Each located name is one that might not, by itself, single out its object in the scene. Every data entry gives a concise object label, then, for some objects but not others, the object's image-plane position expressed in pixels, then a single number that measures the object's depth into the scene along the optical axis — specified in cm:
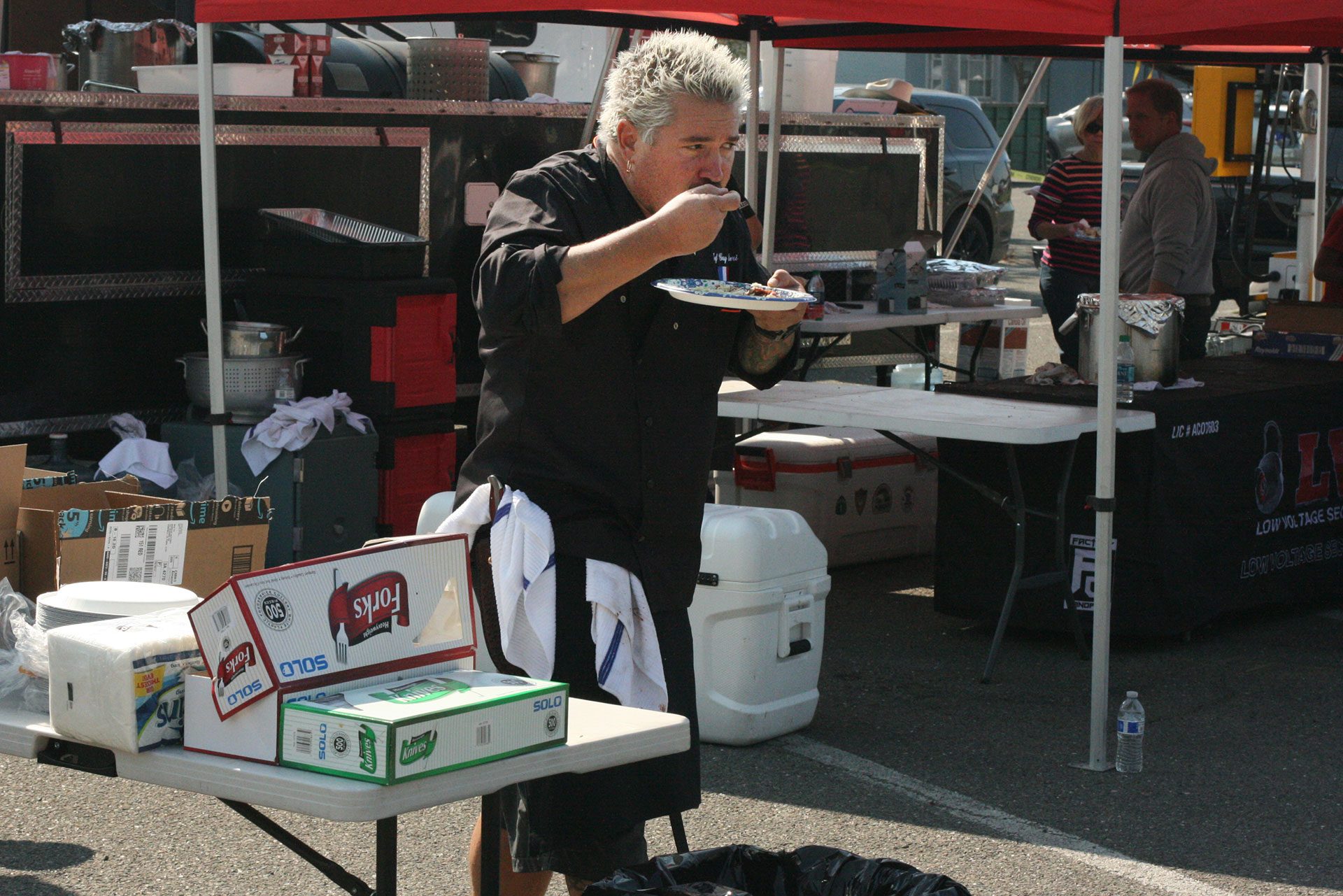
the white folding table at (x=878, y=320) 1488
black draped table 1096
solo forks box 405
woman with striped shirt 1690
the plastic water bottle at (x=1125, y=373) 1096
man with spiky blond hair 490
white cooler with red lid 1299
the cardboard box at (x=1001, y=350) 1845
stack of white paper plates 487
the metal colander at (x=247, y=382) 1251
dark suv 3048
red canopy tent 850
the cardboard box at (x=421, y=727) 390
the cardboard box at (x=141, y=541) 552
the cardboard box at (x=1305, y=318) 1344
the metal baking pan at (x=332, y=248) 1281
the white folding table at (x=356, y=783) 389
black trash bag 470
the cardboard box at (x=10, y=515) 638
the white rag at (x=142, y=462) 1205
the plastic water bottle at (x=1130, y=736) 881
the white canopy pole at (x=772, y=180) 1581
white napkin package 415
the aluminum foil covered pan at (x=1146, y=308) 1108
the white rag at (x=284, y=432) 1212
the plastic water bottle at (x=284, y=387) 1260
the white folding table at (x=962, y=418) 1002
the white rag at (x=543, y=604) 507
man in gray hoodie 1363
